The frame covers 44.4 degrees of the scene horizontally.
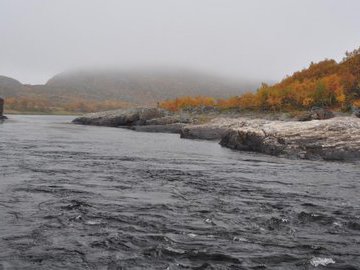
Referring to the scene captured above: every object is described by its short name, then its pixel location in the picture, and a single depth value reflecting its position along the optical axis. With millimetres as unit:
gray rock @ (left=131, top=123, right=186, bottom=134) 88250
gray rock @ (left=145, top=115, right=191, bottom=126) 93025
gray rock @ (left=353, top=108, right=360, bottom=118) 76688
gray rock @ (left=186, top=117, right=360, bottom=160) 37938
